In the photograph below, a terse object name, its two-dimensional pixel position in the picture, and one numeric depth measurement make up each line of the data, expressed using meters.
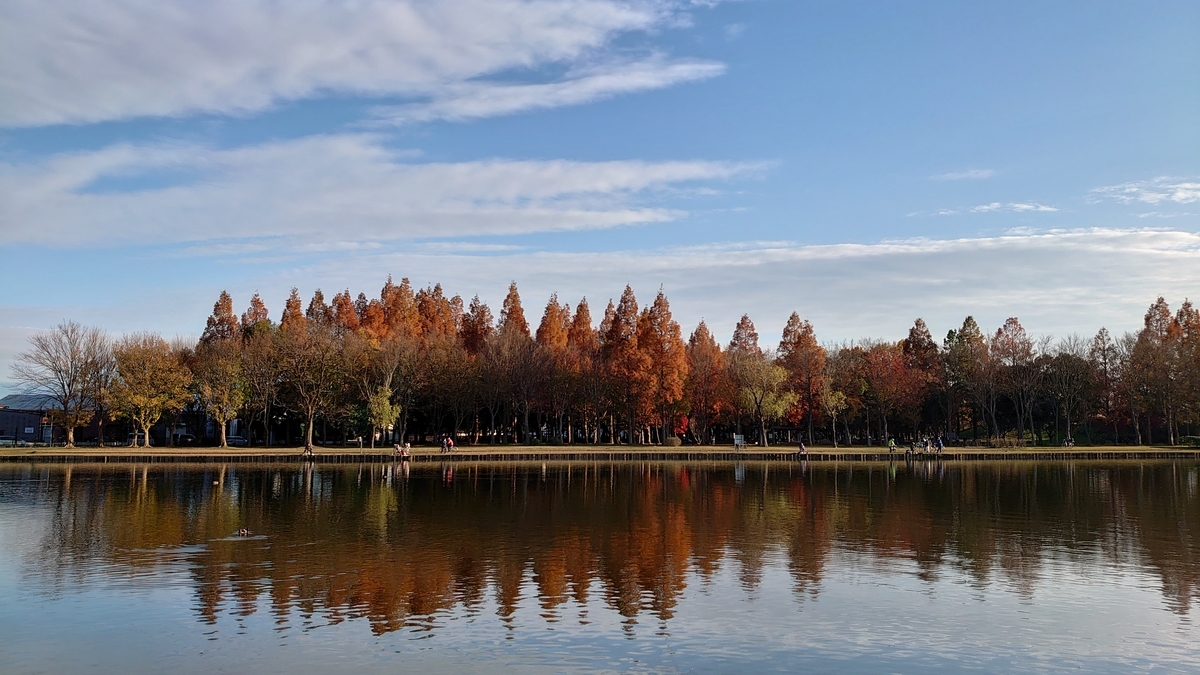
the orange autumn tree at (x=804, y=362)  86.56
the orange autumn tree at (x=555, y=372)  79.25
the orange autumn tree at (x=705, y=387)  84.31
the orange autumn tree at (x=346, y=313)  90.44
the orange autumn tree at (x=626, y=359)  76.50
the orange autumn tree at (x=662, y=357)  76.81
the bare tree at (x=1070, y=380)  83.25
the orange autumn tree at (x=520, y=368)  77.19
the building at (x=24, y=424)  95.88
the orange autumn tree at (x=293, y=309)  92.40
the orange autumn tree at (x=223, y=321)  91.81
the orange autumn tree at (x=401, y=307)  89.06
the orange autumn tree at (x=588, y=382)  79.50
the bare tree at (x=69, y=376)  69.69
